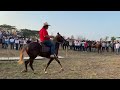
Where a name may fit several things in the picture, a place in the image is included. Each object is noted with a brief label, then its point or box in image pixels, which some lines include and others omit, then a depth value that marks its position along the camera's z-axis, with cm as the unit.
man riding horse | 500
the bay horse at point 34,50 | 505
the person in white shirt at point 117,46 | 1295
